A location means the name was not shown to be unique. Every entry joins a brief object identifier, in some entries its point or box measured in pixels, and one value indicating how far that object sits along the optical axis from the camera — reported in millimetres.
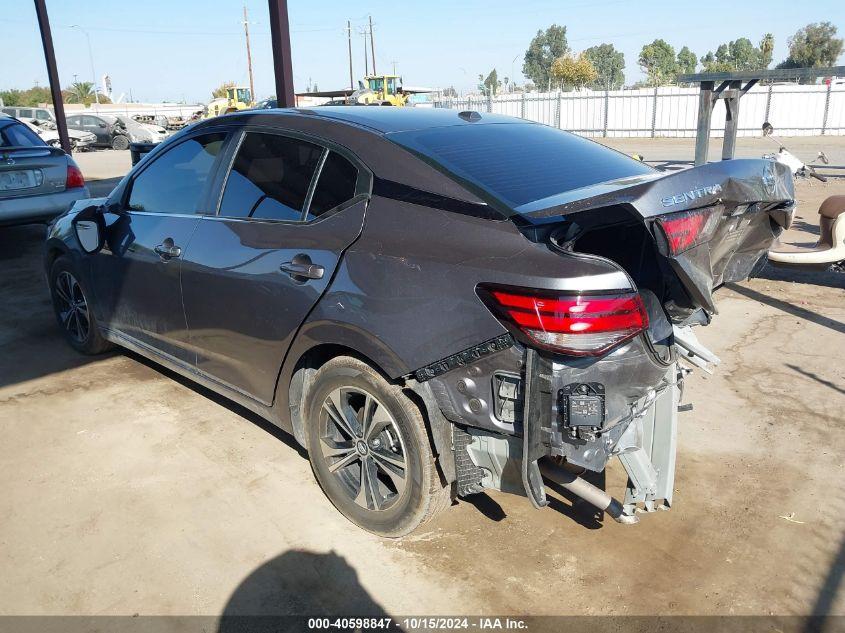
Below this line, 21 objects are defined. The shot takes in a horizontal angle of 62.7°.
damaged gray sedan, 2377
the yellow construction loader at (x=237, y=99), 37562
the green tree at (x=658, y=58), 94500
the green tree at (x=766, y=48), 72375
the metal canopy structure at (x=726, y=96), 10883
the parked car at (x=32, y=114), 31656
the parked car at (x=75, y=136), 29719
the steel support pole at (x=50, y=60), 12657
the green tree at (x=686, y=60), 107412
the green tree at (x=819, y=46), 66625
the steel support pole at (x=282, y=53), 7422
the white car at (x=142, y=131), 31500
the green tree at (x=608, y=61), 106625
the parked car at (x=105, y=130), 31422
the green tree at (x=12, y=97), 71438
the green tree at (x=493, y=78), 111938
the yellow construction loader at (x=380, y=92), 31067
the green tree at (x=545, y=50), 103688
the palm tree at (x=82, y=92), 83625
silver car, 7652
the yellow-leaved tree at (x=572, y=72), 62625
